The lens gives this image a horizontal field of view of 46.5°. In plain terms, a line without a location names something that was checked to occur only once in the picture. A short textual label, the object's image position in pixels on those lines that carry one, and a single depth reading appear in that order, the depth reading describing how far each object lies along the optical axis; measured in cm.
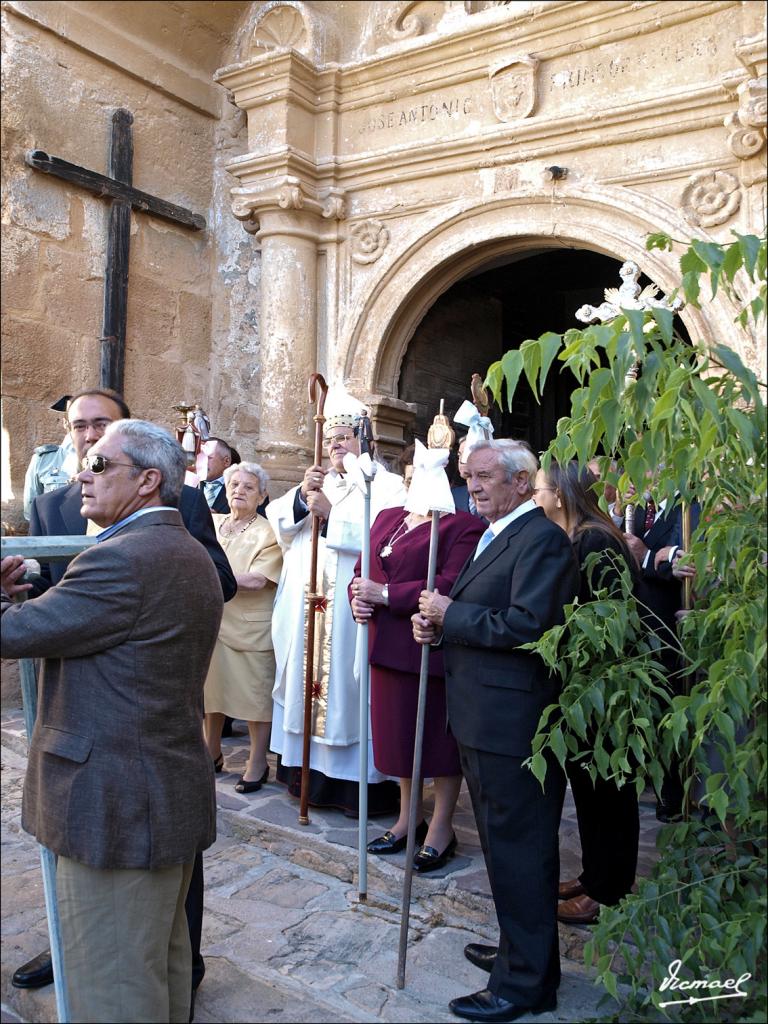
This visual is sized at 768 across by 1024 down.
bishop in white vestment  437
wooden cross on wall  647
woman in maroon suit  374
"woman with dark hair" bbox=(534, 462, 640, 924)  316
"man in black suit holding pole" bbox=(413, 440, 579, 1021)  271
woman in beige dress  476
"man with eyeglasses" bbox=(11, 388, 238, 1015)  305
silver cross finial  283
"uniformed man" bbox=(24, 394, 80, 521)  514
